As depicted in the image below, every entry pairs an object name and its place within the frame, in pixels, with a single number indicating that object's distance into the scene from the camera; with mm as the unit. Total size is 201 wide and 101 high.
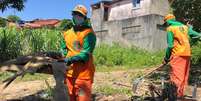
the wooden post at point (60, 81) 2196
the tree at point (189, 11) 4516
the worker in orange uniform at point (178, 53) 2975
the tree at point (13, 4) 3441
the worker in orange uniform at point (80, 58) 2134
